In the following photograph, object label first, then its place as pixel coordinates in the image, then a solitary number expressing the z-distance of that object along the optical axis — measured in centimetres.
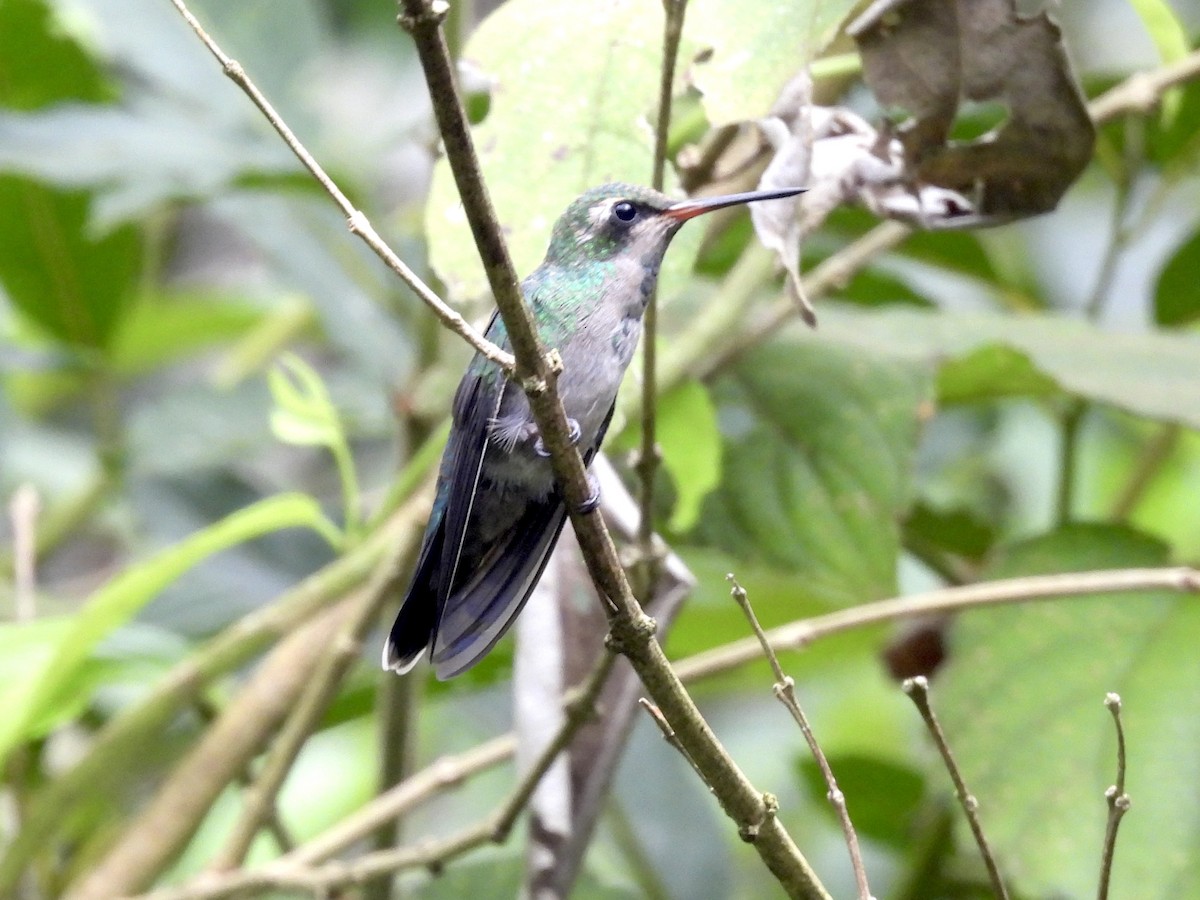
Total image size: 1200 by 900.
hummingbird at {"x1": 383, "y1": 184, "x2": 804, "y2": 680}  356
